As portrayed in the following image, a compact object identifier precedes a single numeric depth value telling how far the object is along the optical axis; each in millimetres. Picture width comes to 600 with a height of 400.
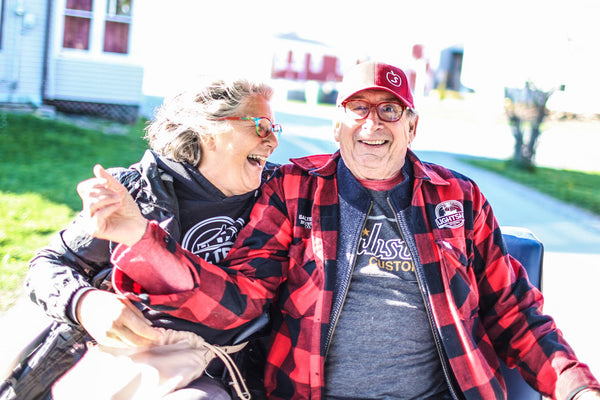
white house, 12859
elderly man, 2277
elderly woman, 2092
